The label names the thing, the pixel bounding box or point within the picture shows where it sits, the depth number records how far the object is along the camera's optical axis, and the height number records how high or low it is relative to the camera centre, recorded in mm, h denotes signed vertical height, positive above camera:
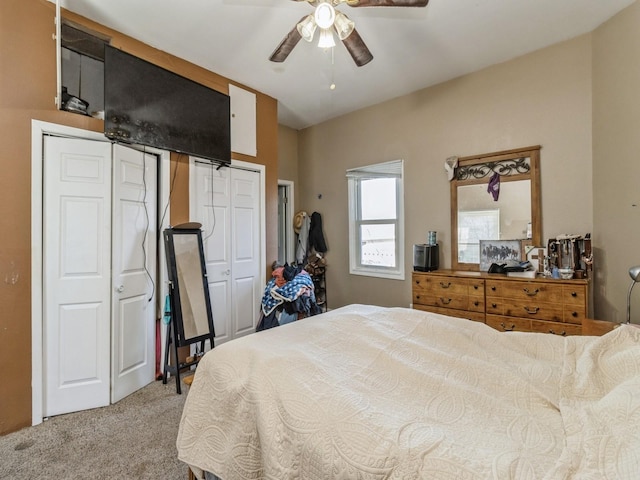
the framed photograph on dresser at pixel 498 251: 3039 -76
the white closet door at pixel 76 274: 2238 -211
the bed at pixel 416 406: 749 -495
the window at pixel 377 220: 3971 +313
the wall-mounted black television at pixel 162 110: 2371 +1152
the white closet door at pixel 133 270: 2488 -214
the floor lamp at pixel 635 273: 1684 -162
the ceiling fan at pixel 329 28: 1762 +1319
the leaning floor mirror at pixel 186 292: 2705 -424
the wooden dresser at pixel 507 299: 2424 -480
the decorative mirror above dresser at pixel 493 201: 2957 +418
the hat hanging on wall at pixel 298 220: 4746 +359
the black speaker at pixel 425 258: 3275 -147
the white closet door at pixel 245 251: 3482 -75
